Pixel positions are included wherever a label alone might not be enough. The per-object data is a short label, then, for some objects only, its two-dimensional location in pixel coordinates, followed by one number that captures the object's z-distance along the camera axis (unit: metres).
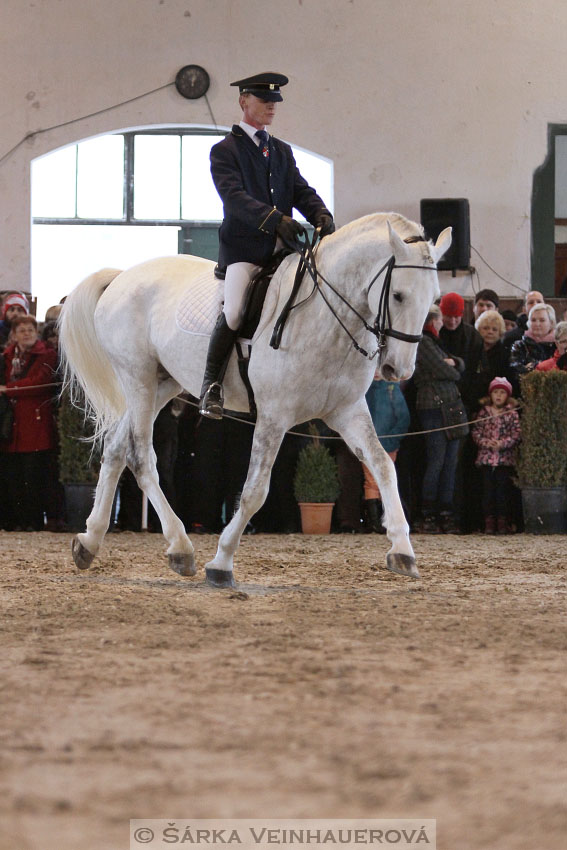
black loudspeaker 31.19
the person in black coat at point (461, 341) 20.37
